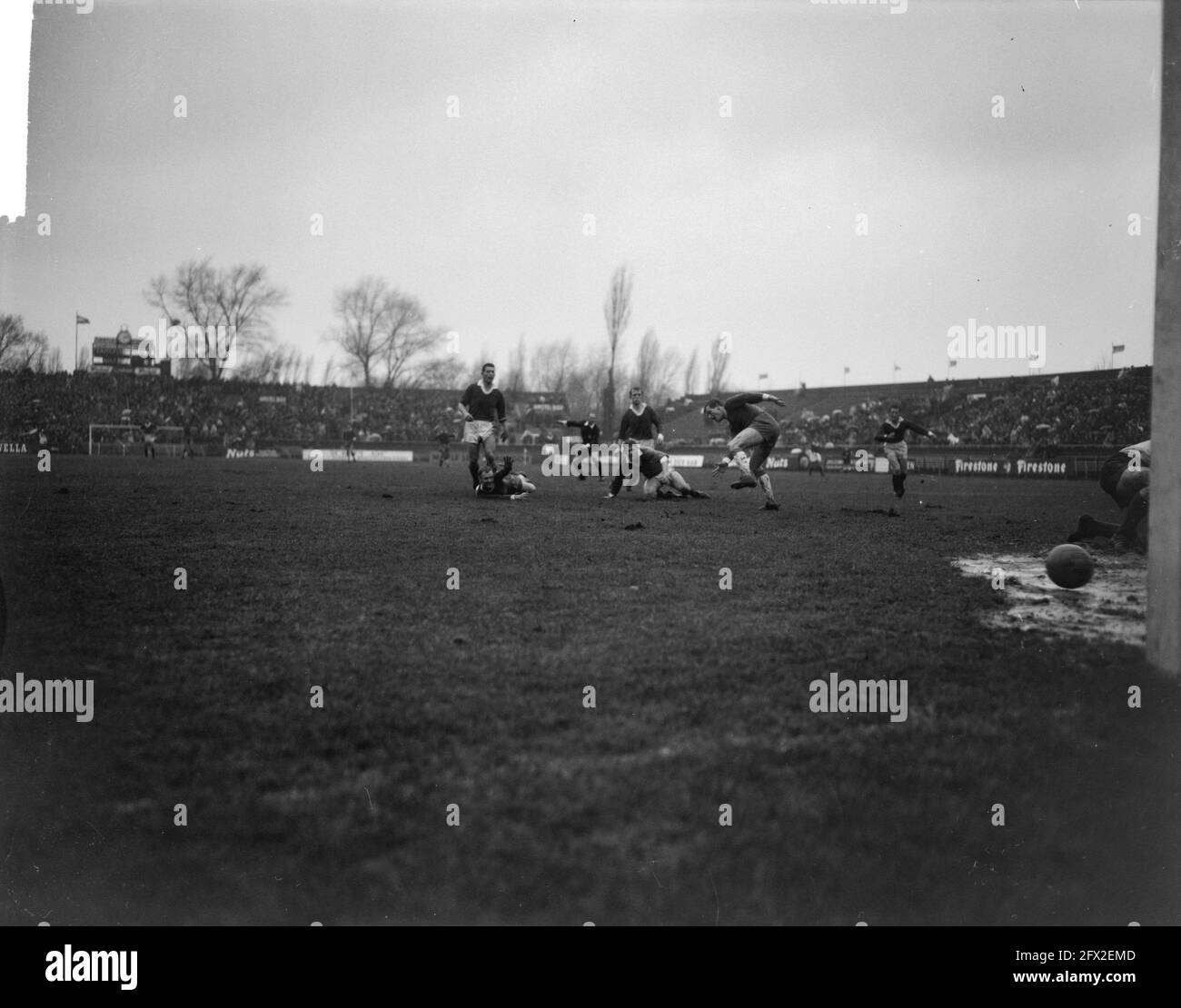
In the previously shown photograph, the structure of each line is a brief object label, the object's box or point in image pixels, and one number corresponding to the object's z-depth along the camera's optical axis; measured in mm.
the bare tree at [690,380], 114219
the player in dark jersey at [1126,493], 8992
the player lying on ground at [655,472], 17312
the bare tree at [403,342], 77375
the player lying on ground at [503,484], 16438
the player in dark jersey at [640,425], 17016
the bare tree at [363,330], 74812
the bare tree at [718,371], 91375
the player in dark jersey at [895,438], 19109
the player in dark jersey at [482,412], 15977
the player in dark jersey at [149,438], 38688
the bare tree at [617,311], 51281
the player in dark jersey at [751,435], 14742
